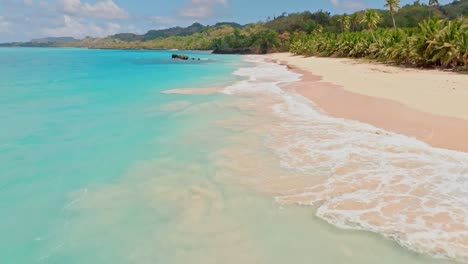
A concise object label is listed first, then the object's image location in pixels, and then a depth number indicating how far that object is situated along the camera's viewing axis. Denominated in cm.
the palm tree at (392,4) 5205
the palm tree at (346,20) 9719
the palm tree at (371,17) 6127
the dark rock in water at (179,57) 9724
